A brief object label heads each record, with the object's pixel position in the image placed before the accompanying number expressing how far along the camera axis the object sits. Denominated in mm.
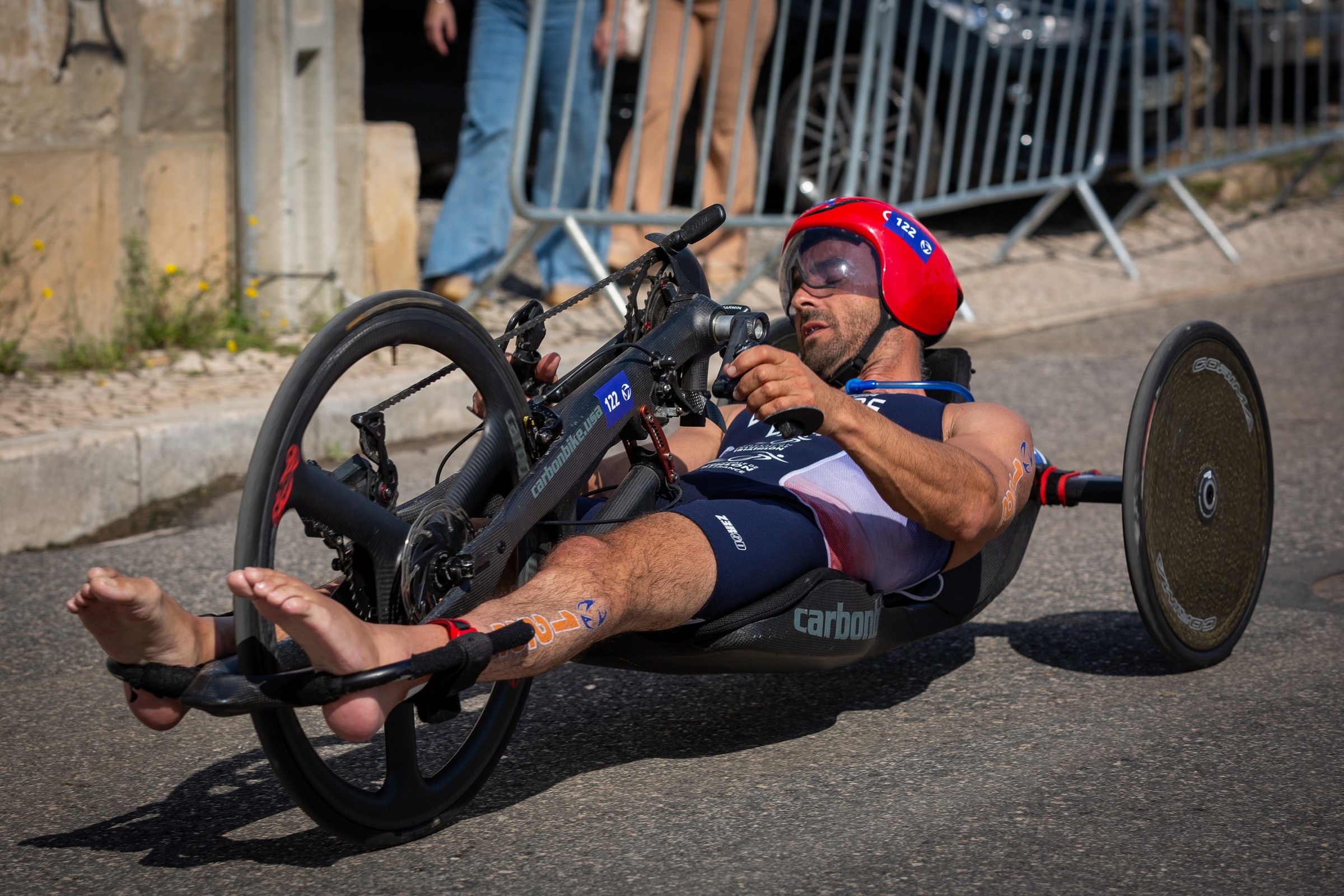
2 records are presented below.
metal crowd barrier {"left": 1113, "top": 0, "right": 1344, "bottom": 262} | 8914
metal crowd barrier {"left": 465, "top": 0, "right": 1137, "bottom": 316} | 7480
